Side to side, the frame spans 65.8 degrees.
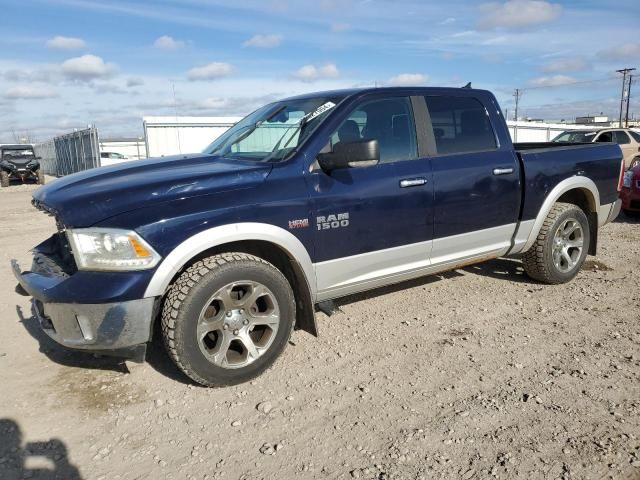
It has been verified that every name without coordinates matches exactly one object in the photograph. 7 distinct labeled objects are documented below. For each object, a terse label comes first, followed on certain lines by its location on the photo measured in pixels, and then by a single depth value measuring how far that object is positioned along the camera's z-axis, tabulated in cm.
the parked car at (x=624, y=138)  1459
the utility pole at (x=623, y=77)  5912
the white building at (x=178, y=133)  2329
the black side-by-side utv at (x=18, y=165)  2322
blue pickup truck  289
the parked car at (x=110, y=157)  2512
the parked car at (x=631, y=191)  847
